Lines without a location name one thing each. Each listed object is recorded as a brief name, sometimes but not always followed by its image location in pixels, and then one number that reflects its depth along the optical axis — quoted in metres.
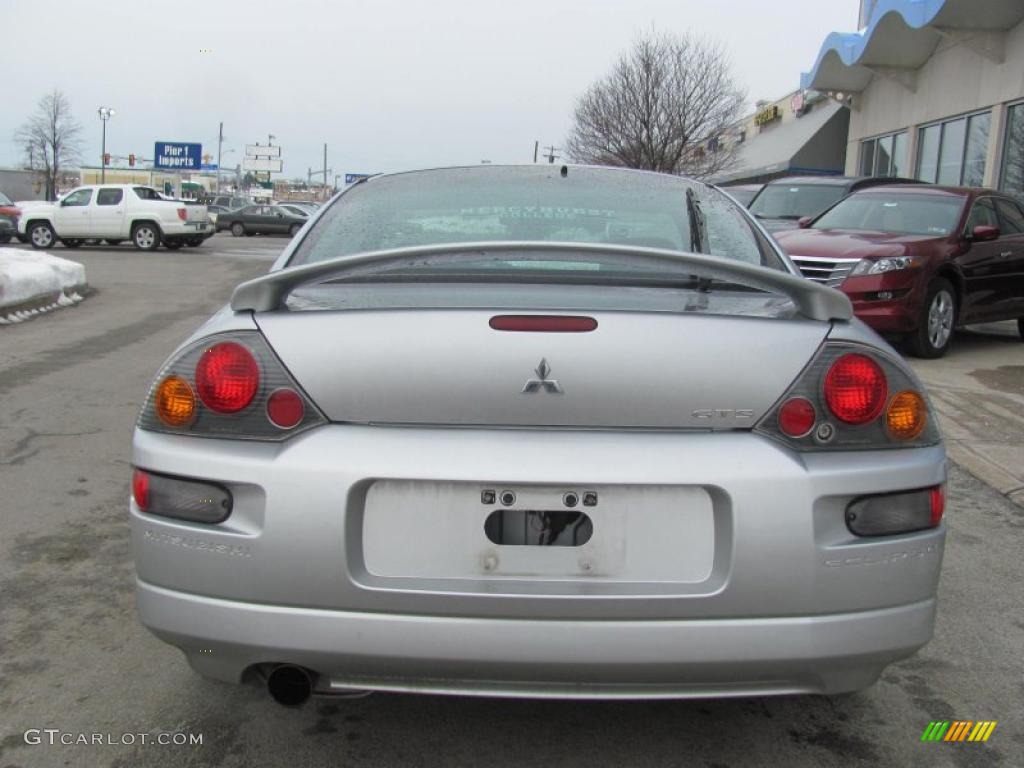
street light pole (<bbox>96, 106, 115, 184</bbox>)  62.09
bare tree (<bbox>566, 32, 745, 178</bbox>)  30.11
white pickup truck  22.64
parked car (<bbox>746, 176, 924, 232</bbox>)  12.42
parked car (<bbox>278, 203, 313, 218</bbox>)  37.18
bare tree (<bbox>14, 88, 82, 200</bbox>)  60.38
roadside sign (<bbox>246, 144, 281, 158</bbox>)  83.56
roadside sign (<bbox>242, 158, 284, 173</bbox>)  83.25
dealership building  16.12
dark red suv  7.82
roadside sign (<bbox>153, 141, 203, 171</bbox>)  67.12
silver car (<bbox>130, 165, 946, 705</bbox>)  1.85
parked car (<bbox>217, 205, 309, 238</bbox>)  35.97
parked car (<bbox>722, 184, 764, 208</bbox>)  15.29
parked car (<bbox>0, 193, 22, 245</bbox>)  23.62
